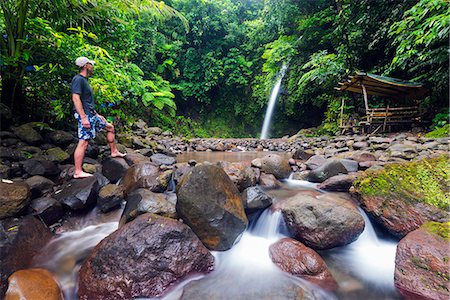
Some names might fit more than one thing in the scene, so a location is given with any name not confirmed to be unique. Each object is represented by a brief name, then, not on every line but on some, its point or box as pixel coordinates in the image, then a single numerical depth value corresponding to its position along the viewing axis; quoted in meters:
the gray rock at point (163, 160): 5.34
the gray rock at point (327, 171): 4.39
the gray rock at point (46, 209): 2.84
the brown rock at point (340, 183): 3.76
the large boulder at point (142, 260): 2.07
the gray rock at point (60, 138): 4.49
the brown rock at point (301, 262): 2.29
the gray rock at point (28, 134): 4.10
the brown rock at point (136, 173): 3.67
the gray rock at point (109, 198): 3.31
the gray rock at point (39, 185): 3.15
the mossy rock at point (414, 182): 2.71
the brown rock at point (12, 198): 2.53
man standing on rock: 3.53
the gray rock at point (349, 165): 4.42
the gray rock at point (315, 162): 5.35
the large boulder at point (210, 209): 2.63
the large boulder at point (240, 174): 3.82
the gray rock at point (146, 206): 2.75
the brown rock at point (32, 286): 1.85
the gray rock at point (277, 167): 4.95
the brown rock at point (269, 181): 4.40
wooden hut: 8.07
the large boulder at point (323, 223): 2.67
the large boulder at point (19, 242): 2.10
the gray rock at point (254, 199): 3.28
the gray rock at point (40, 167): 3.49
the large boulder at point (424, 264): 1.90
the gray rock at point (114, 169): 4.10
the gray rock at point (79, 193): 3.13
